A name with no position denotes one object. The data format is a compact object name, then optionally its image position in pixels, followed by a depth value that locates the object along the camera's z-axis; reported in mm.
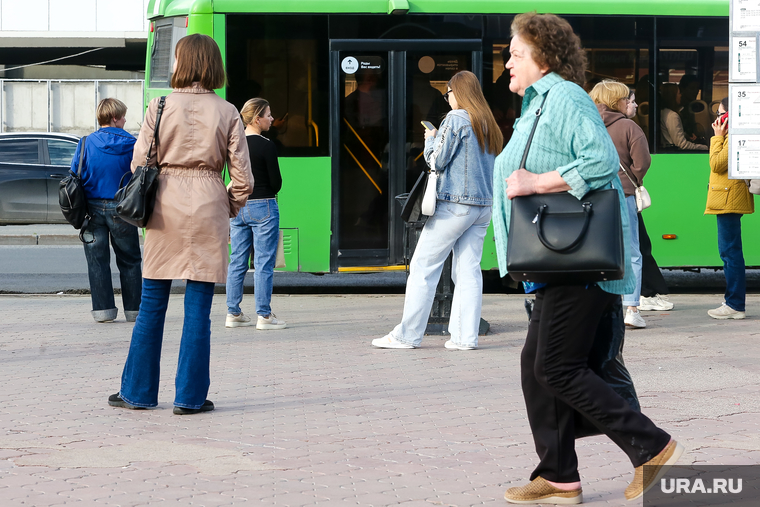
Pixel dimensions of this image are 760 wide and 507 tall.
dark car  32731
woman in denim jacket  13172
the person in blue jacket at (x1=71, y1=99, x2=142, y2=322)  15696
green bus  19246
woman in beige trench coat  9565
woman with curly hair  6637
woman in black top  14831
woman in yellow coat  16045
